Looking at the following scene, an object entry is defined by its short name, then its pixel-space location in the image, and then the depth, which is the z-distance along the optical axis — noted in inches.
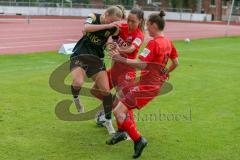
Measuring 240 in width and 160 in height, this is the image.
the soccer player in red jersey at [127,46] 524.7
